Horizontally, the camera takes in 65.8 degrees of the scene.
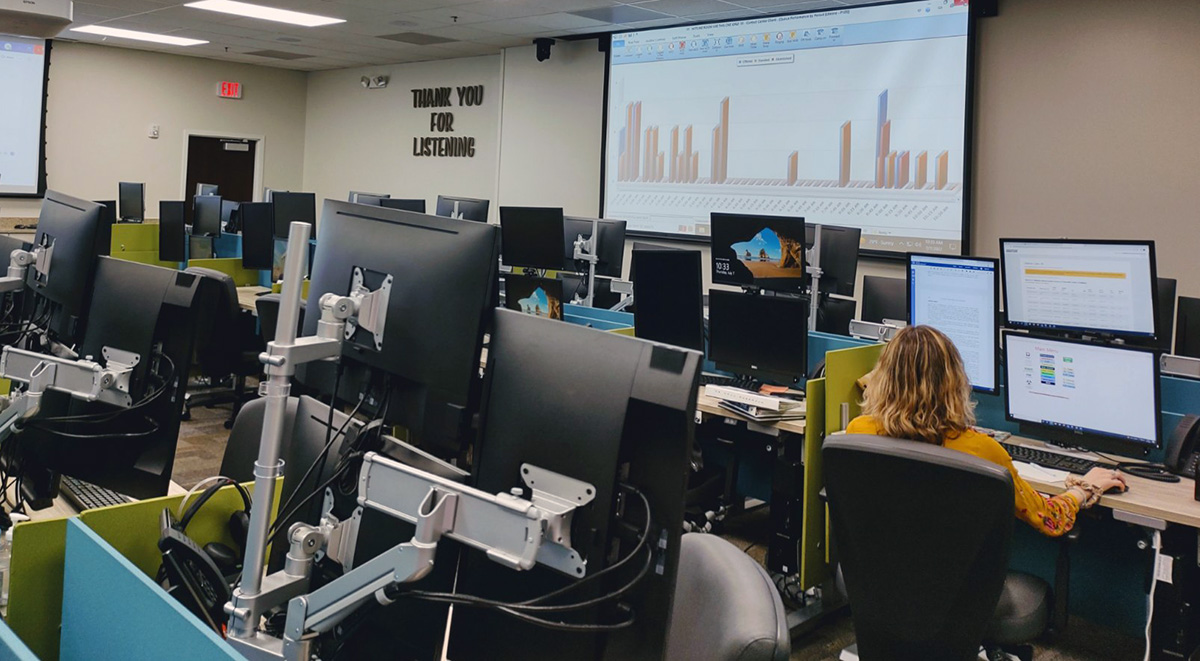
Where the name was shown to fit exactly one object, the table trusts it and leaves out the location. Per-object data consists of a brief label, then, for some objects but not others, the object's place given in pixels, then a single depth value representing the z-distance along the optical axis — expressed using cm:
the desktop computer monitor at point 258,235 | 582
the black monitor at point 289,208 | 586
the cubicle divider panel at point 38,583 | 128
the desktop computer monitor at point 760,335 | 353
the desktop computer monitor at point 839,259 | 427
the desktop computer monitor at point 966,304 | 306
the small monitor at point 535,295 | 428
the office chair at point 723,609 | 116
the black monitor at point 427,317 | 119
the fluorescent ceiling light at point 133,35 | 885
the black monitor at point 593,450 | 102
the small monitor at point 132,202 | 784
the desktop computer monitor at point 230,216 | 705
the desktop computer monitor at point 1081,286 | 277
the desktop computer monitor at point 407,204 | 613
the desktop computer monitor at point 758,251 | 361
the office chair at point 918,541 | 182
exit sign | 1102
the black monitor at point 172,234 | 664
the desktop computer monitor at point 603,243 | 487
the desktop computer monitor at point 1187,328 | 355
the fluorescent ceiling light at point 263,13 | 731
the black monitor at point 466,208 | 620
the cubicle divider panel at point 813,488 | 289
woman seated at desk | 225
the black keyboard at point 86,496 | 198
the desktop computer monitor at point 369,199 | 592
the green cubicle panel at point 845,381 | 290
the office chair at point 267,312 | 419
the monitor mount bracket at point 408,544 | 100
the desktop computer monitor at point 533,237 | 442
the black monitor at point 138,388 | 181
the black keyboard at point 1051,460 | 270
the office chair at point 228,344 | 496
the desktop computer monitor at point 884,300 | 473
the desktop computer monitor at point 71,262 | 193
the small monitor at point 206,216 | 695
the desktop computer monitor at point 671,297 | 355
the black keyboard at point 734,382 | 371
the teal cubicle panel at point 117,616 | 89
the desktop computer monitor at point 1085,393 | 274
